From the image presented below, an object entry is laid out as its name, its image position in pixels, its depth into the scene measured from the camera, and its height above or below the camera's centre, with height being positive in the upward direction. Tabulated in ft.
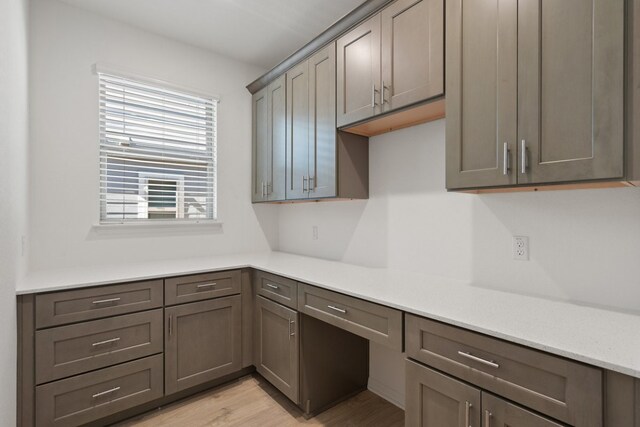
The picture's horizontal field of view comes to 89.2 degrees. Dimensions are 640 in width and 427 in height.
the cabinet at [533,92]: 3.62 +1.56
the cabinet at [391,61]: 5.23 +2.78
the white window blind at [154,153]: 8.29 +1.67
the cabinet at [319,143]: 7.32 +1.69
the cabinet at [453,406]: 3.53 -2.31
